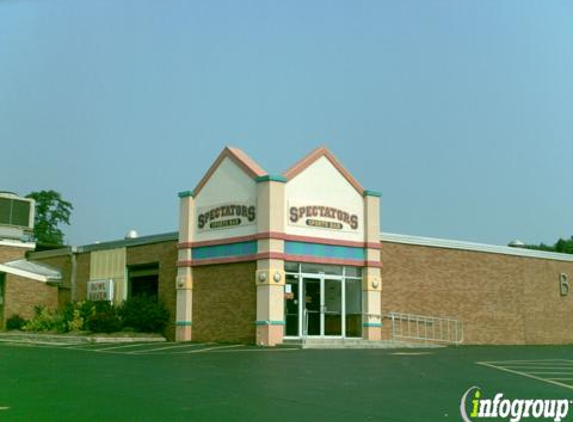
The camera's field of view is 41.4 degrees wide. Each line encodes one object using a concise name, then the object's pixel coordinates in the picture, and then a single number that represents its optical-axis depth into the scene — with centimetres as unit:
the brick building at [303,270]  2572
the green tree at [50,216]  6925
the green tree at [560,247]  6342
